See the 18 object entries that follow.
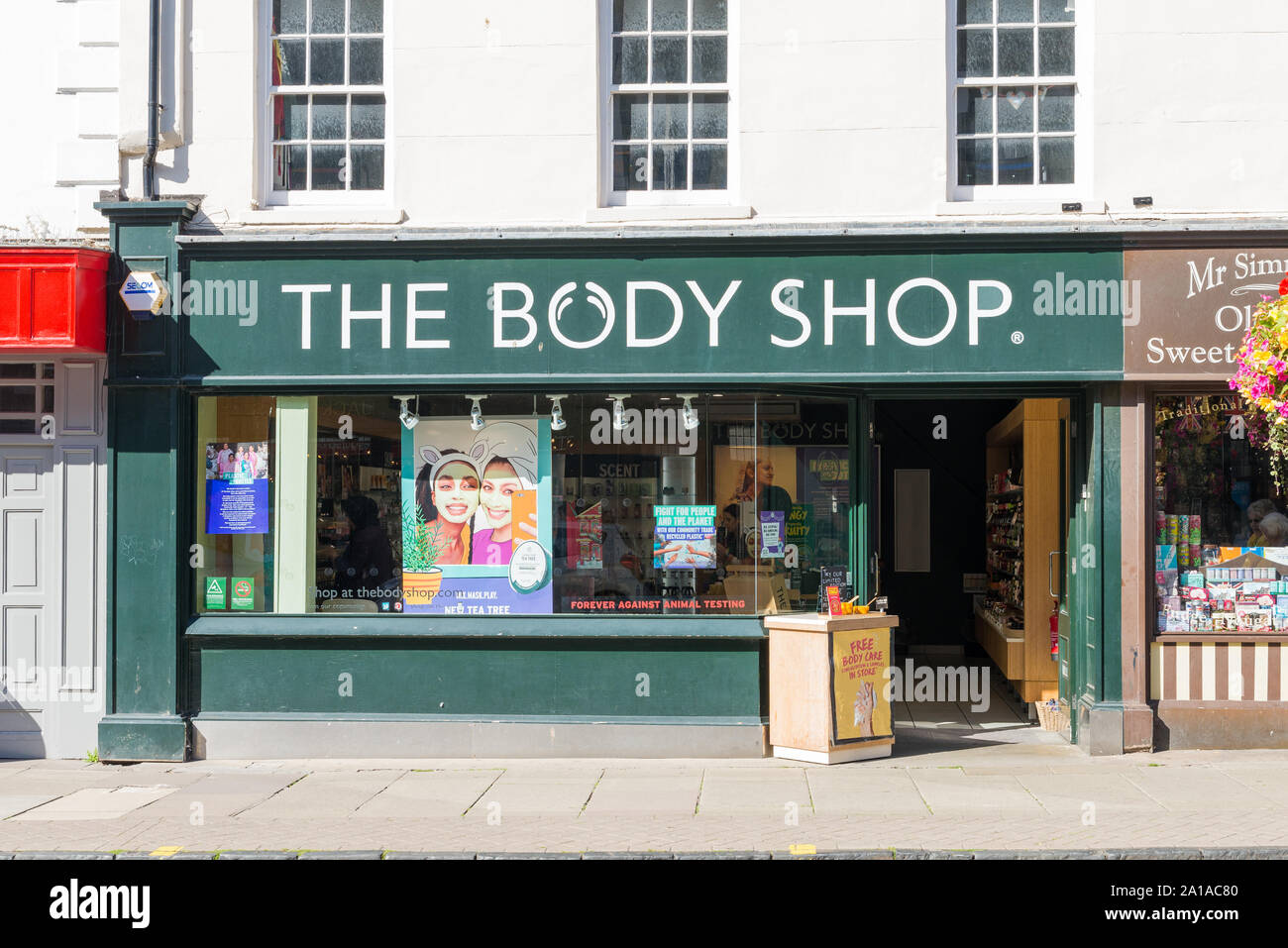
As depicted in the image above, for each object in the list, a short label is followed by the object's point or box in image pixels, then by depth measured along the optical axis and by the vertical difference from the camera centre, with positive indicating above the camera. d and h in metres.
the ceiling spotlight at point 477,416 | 10.23 +0.69
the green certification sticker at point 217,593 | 10.26 -0.77
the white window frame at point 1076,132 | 10.01 +2.99
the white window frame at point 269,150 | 10.38 +2.95
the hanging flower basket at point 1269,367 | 8.01 +0.87
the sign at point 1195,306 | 9.62 +1.50
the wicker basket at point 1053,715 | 10.83 -1.92
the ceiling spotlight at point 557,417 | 10.20 +0.68
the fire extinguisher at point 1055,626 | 11.46 -1.19
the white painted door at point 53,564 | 10.23 -0.52
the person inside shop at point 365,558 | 10.27 -0.48
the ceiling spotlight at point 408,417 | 10.26 +0.69
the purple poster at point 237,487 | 10.29 +0.11
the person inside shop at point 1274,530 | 9.99 -0.25
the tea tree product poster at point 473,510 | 10.24 -0.09
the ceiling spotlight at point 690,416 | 10.12 +0.68
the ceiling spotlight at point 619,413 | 10.14 +0.71
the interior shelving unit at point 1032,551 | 11.70 -0.51
